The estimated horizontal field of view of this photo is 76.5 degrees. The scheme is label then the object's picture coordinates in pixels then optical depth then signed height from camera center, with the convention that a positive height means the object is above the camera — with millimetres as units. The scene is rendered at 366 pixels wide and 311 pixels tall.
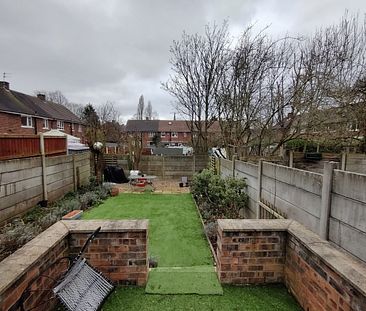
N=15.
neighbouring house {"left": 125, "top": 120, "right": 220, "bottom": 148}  44844 +1639
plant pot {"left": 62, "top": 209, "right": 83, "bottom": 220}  5434 -1895
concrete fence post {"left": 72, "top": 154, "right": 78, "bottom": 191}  9016 -1334
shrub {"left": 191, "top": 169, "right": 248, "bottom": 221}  5551 -1491
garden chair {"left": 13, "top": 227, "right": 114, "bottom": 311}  1846 -1332
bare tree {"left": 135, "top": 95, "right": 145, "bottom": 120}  50500 +6220
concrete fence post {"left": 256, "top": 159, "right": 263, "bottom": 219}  4793 -994
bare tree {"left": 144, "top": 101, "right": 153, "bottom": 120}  51219 +5702
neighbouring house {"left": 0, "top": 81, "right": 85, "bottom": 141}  16844 +1881
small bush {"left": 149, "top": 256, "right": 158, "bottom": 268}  3607 -1978
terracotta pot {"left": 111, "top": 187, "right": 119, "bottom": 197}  9383 -2224
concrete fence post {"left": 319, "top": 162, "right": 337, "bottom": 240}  2564 -653
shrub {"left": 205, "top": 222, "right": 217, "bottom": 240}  4901 -2019
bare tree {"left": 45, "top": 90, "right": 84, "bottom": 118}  43447 +6891
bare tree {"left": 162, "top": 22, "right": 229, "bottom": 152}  11078 +3294
